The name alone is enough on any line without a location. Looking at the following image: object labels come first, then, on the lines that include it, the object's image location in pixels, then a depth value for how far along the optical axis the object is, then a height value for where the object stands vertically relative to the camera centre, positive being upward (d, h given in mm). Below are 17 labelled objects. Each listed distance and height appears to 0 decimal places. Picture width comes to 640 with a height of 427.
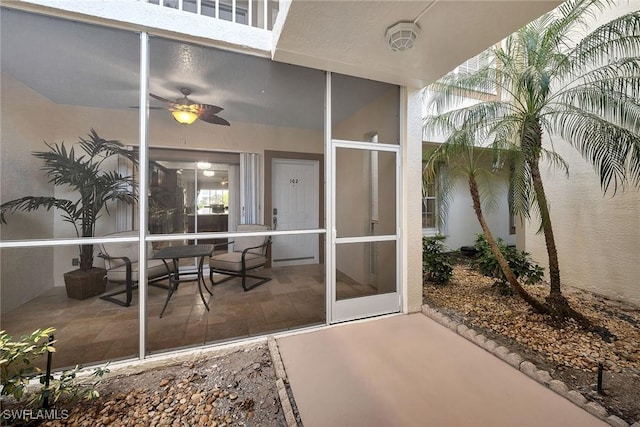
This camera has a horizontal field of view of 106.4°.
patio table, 2621 -464
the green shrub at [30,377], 1558 -1115
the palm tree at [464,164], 3121 +687
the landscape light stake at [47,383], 1673 -1217
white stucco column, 3076 +357
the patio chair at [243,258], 2883 -556
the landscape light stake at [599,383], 1858 -1329
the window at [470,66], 5394 +3397
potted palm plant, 2111 +258
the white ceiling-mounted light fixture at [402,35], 1976 +1523
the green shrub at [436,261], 4203 -835
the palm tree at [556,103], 2600 +1367
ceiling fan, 2400 +1079
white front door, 2922 +122
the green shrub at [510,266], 3607 -839
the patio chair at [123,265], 2338 -510
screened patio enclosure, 2105 +403
